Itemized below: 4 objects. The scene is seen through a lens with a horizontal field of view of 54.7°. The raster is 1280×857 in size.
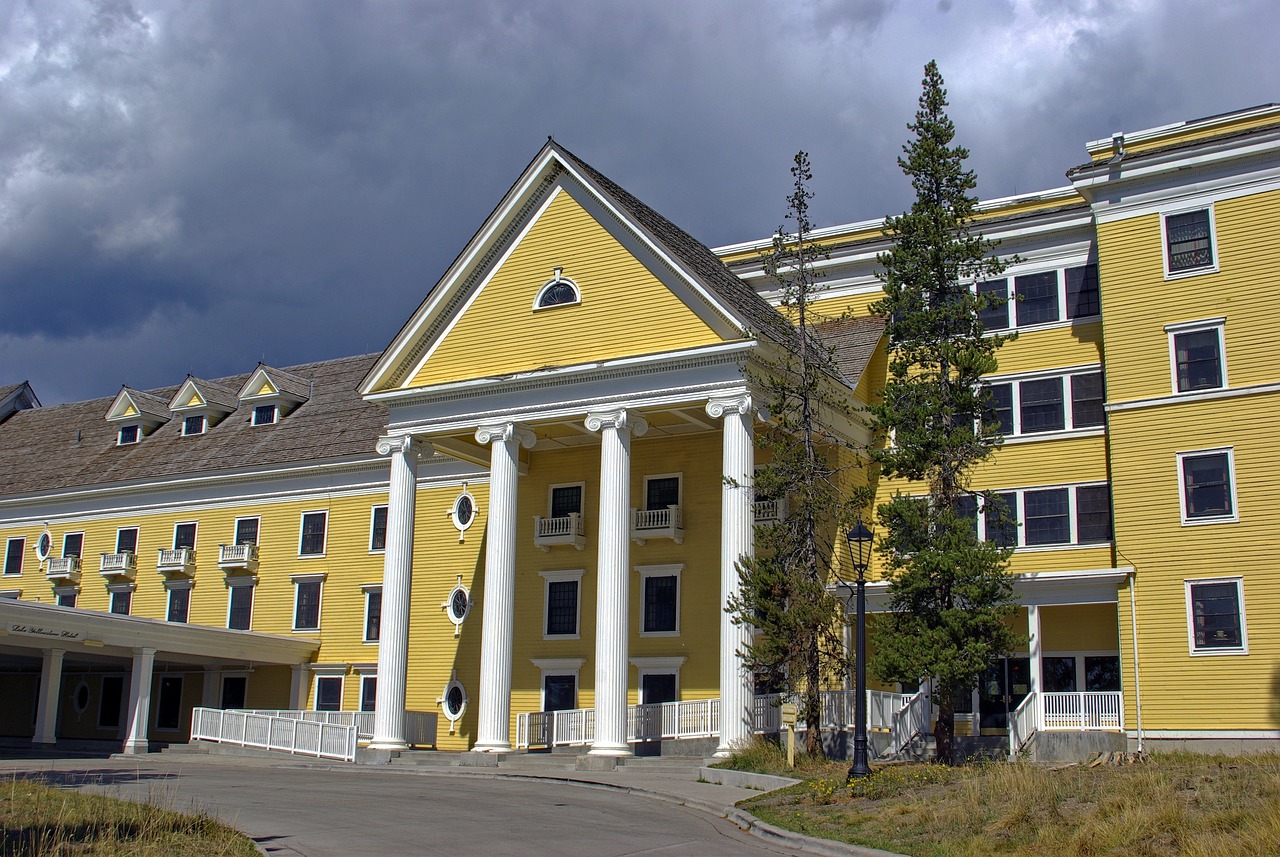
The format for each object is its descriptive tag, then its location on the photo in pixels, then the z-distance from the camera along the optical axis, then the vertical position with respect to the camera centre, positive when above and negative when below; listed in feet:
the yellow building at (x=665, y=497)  99.66 +16.63
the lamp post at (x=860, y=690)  72.28 -0.99
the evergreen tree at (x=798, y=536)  93.50 +10.81
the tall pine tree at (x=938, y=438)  89.15 +17.68
